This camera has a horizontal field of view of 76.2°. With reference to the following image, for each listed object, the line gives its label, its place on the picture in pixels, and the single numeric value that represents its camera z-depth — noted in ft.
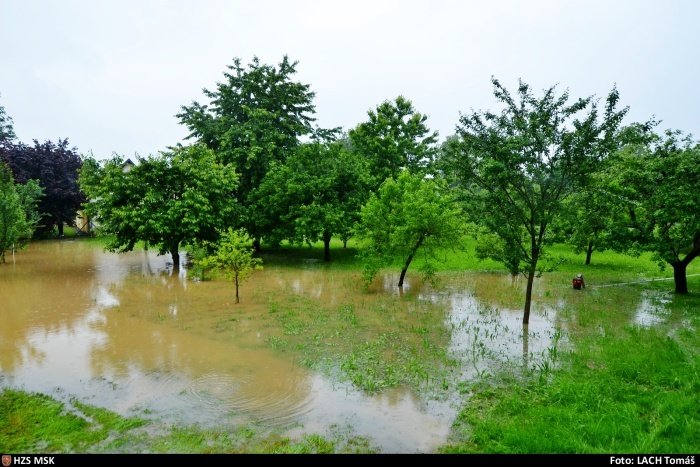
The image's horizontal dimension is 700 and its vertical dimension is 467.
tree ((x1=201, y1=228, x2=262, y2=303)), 59.52
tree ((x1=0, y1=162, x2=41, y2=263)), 90.94
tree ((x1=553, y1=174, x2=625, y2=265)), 45.27
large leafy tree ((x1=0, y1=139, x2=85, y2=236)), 145.79
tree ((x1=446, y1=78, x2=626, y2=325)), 43.39
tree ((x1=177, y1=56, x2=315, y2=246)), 98.89
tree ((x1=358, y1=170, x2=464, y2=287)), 67.97
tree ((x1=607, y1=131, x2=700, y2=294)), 55.47
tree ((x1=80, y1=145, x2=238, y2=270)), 78.07
